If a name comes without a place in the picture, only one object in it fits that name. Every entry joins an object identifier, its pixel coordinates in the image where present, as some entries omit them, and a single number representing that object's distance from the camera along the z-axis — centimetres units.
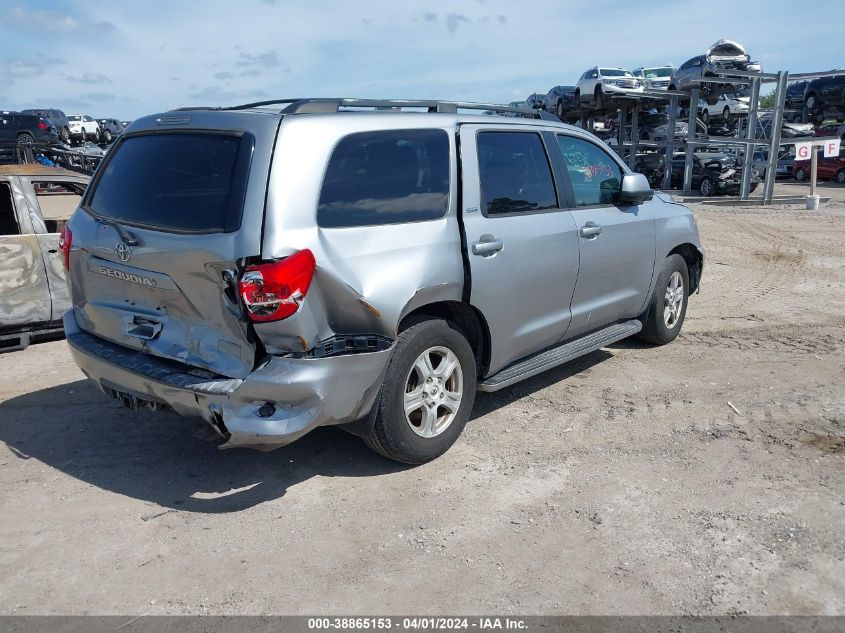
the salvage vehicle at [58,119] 3234
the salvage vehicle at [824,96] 3025
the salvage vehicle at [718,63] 2127
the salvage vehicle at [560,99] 2762
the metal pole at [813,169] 1852
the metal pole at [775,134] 1978
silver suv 343
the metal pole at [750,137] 2040
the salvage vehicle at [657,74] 2589
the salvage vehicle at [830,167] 2705
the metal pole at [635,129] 2636
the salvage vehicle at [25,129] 2864
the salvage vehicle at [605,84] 2372
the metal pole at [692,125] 2197
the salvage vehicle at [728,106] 2738
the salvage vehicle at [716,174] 2261
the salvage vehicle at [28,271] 644
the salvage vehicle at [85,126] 4453
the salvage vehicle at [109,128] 4392
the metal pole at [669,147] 2327
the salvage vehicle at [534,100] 3177
